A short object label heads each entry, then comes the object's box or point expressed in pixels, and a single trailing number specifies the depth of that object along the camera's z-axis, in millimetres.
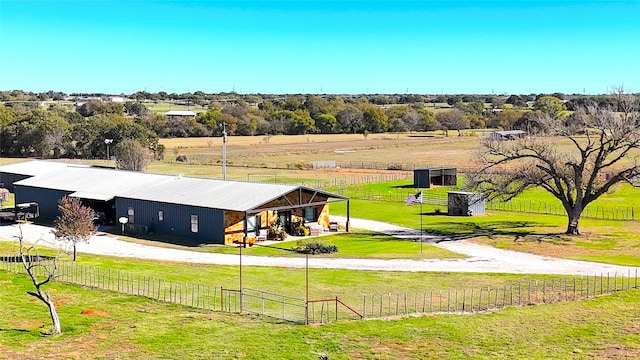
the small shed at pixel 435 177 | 80875
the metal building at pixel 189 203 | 49969
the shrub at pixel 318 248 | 46062
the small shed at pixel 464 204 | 61844
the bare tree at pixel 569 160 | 50875
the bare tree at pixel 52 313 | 29047
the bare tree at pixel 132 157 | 90812
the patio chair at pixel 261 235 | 50719
